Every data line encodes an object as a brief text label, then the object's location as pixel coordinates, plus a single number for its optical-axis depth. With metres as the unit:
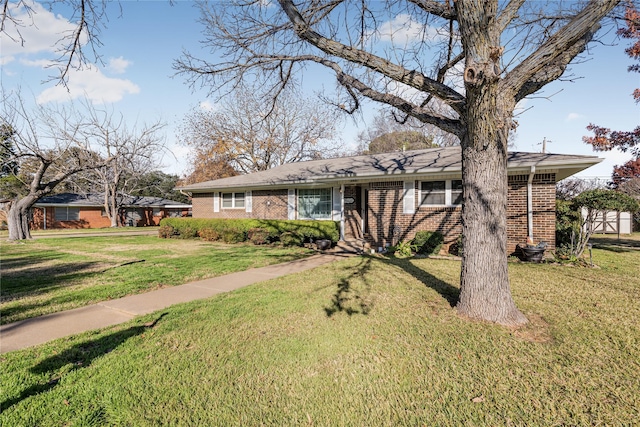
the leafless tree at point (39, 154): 16.36
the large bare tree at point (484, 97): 4.11
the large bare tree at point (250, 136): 30.23
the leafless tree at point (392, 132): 29.09
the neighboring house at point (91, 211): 29.25
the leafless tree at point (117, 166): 24.78
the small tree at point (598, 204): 8.29
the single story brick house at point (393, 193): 9.84
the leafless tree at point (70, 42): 4.77
